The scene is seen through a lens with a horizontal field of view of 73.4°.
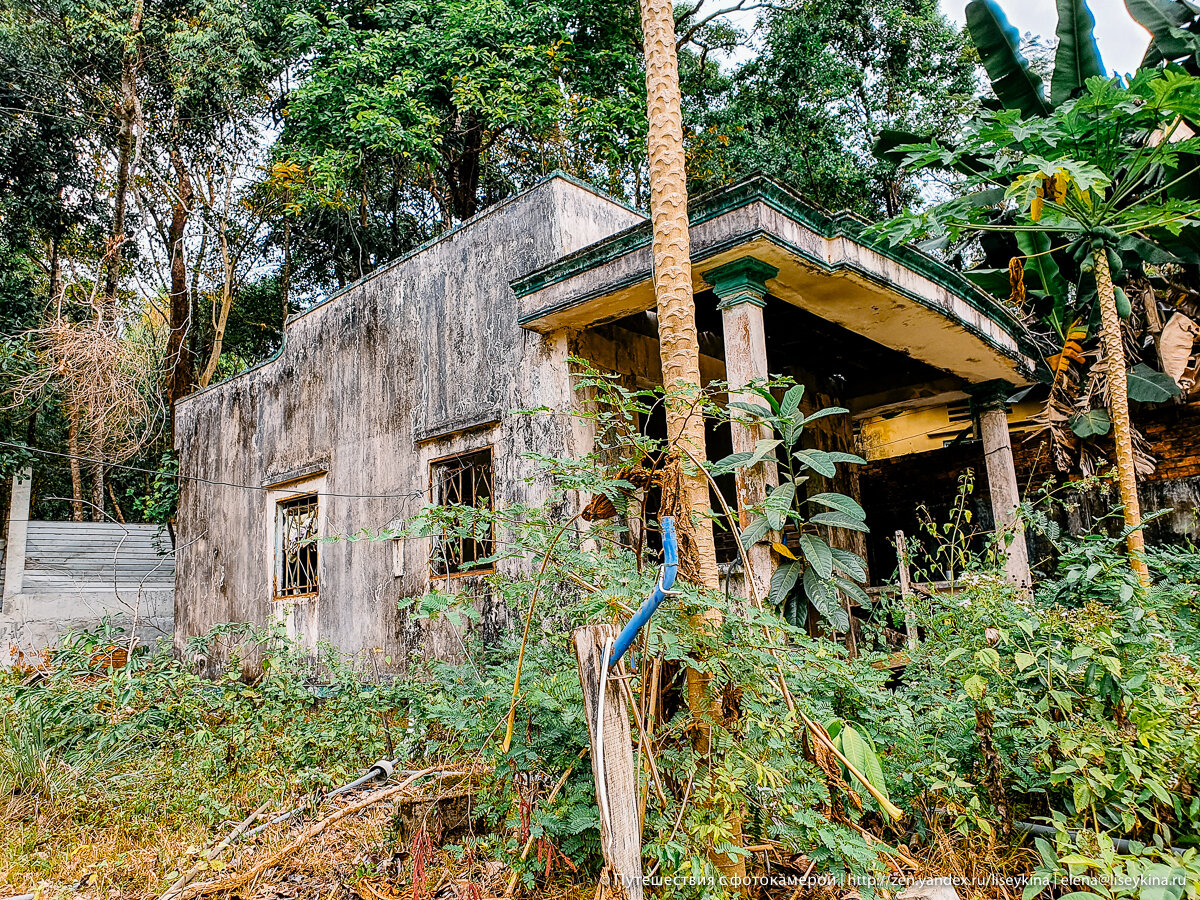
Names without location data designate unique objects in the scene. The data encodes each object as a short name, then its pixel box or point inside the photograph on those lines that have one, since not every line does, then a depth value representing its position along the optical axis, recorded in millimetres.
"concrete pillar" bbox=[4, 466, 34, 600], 12477
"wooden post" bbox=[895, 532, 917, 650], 4098
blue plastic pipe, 2328
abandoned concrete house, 5691
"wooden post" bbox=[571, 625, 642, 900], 2381
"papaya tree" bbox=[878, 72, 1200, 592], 4828
